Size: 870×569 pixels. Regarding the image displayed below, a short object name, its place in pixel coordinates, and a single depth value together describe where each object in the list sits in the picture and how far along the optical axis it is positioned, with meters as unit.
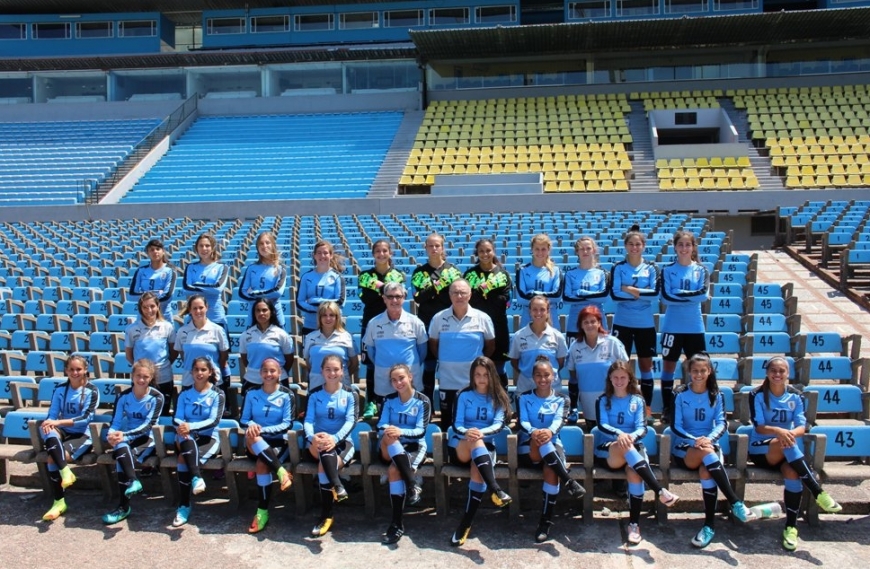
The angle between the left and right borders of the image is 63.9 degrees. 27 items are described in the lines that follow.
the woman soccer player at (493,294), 5.41
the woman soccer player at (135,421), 4.77
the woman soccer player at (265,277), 6.21
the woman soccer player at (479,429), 4.41
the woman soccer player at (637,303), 5.66
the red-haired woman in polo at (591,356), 4.95
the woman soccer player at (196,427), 4.70
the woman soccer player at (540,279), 5.62
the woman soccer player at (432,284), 5.49
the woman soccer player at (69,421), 4.88
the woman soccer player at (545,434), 4.41
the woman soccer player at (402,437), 4.49
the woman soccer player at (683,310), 5.64
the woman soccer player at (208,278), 6.43
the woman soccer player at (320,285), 5.92
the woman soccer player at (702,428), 4.34
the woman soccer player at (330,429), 4.54
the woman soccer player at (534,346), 5.00
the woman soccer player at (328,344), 5.16
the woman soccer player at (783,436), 4.29
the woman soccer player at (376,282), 5.63
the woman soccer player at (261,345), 5.40
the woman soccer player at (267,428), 4.63
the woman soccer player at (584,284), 5.67
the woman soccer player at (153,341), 5.55
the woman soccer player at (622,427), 4.39
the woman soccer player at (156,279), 6.48
